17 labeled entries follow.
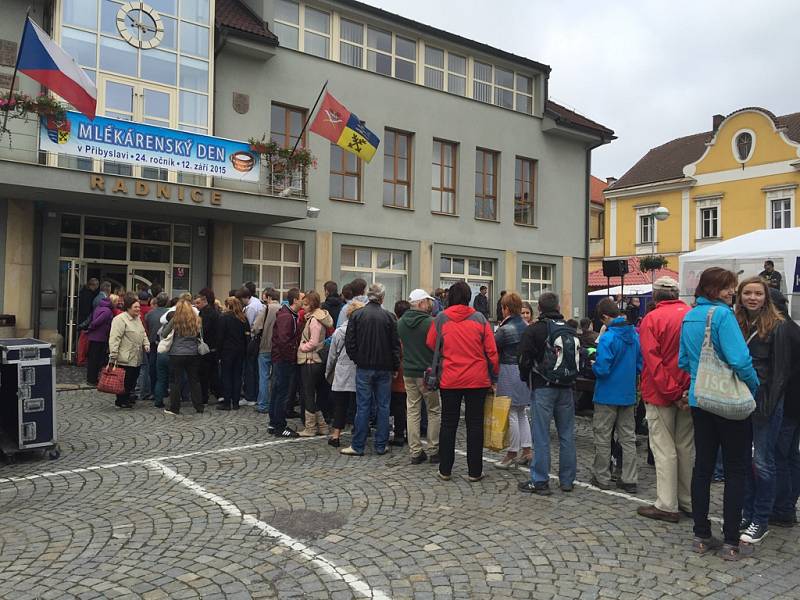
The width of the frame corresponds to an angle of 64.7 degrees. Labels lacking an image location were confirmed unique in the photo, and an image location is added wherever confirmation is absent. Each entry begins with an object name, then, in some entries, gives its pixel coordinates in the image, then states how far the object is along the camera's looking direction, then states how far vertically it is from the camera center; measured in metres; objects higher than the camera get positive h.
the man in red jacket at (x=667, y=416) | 4.86 -0.79
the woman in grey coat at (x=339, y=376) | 7.18 -0.74
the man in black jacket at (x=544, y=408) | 5.57 -0.84
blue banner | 12.20 +3.36
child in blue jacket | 5.52 -0.71
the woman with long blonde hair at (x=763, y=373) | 4.38 -0.40
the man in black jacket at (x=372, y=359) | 6.80 -0.51
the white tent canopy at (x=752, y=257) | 11.52 +1.15
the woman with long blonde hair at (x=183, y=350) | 8.91 -0.58
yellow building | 33.59 +7.34
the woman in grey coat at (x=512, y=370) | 6.41 -0.58
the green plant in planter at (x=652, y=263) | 24.57 +2.05
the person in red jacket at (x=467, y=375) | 5.84 -0.58
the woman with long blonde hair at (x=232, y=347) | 9.43 -0.56
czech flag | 10.80 +4.16
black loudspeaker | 15.74 +1.17
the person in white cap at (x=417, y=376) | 6.55 -0.67
